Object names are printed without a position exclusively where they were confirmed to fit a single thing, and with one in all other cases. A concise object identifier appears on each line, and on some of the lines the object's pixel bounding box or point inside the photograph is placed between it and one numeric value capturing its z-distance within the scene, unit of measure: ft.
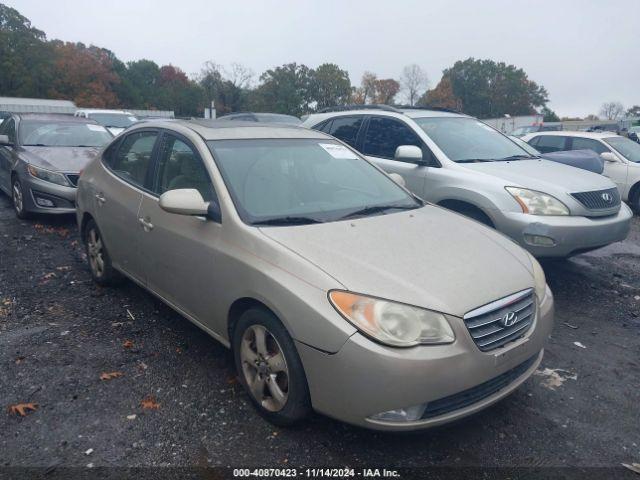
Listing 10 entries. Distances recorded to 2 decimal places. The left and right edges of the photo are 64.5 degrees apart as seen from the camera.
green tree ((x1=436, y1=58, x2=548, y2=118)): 265.95
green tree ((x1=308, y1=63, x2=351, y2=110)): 208.64
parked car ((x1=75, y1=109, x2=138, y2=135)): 58.90
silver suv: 15.58
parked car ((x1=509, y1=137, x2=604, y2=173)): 27.53
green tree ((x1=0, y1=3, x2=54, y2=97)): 176.16
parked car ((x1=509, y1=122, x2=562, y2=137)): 98.95
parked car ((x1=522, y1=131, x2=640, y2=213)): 32.72
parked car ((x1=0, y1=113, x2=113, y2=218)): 23.86
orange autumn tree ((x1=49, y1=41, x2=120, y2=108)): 186.19
